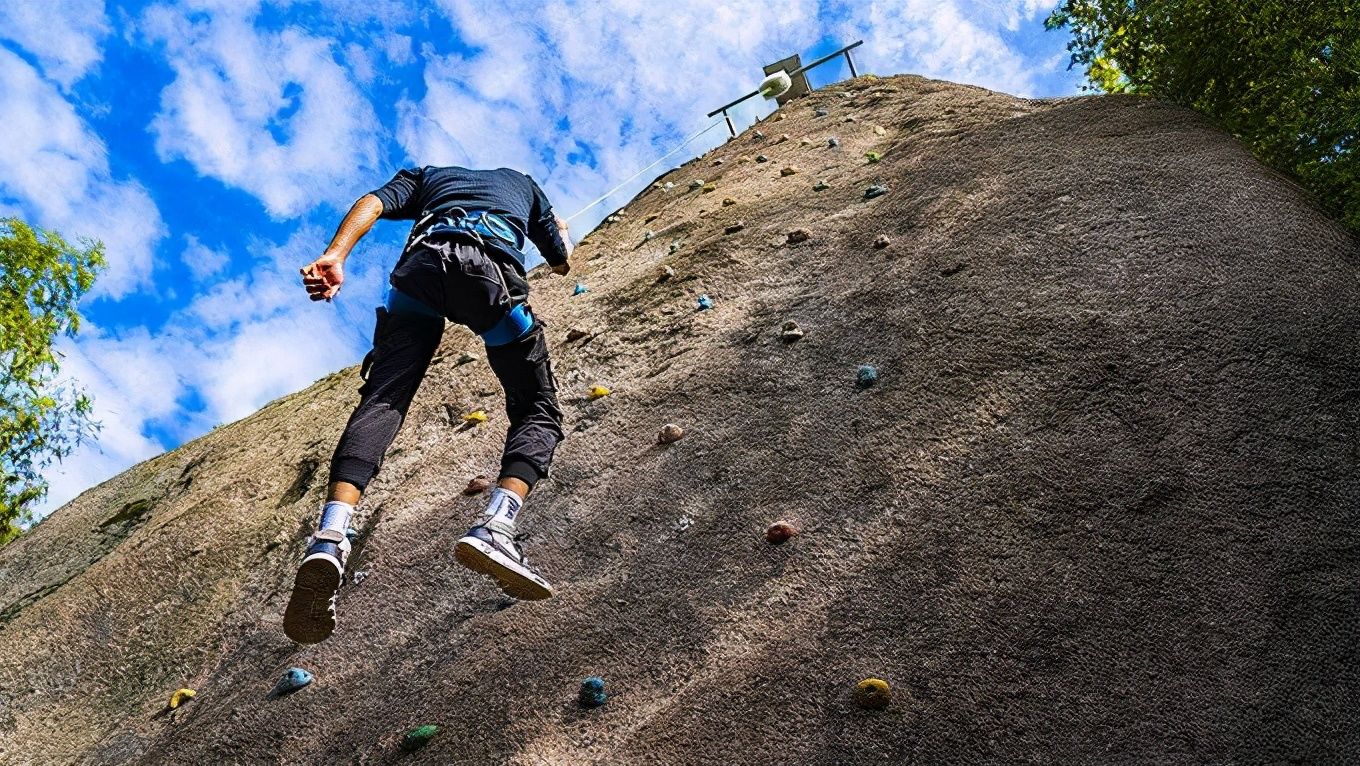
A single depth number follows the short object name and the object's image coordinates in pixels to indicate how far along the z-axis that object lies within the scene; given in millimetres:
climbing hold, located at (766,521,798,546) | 4602
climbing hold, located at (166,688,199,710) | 5773
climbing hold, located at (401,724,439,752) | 4219
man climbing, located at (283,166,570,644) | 3881
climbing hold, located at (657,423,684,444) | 5863
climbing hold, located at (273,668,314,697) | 5102
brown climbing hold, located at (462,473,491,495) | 6281
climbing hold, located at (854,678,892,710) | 3527
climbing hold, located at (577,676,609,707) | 4043
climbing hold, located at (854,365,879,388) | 5543
